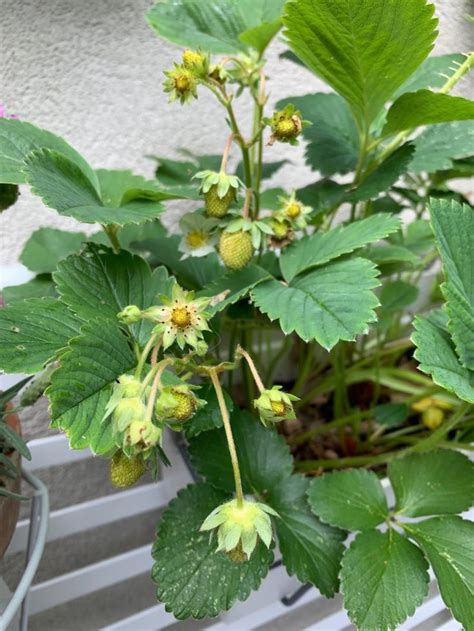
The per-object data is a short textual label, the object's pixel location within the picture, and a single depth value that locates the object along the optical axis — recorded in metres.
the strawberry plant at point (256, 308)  0.35
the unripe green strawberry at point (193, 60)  0.40
